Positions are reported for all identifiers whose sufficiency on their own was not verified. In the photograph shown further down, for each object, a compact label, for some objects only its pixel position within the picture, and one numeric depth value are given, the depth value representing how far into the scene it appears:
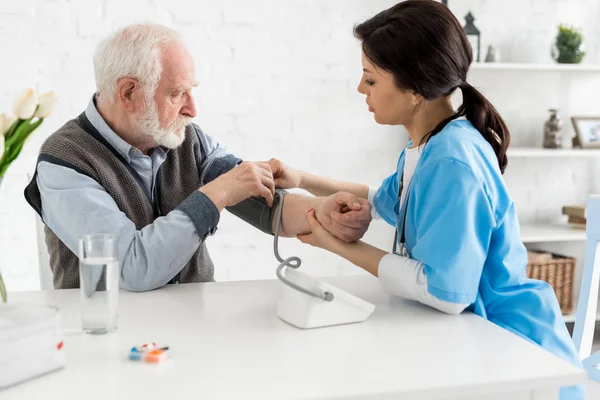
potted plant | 3.60
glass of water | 1.29
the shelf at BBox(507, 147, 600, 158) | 3.48
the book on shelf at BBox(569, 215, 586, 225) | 3.71
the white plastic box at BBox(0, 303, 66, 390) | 1.06
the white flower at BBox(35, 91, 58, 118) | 1.15
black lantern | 3.49
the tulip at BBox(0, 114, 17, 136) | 1.13
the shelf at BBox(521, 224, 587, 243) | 3.49
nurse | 1.42
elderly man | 1.62
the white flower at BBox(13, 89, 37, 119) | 1.09
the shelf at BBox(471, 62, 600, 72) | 3.46
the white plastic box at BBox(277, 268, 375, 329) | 1.34
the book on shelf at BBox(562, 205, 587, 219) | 3.67
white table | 1.07
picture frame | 3.70
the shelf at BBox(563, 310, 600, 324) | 3.63
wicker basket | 3.56
